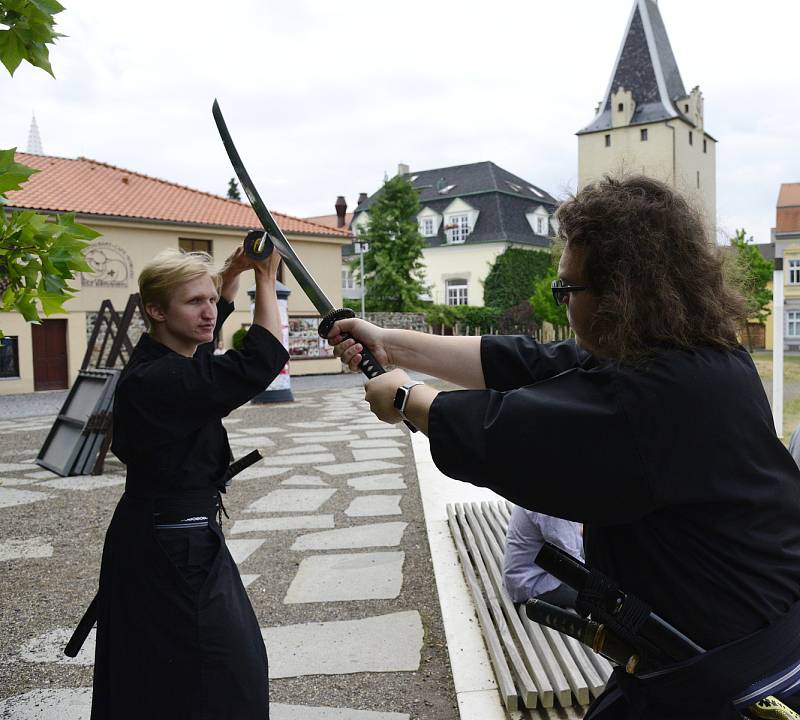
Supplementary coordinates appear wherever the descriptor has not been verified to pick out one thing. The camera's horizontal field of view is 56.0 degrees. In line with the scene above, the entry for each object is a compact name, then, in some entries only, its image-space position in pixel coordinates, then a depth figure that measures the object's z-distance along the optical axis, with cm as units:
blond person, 218
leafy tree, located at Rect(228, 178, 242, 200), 6738
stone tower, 4884
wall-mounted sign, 2205
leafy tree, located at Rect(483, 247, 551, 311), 4400
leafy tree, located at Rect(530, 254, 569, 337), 3309
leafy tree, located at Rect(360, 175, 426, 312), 3797
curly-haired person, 136
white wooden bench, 293
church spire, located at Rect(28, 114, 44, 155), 4277
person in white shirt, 374
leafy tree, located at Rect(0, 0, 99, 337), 246
